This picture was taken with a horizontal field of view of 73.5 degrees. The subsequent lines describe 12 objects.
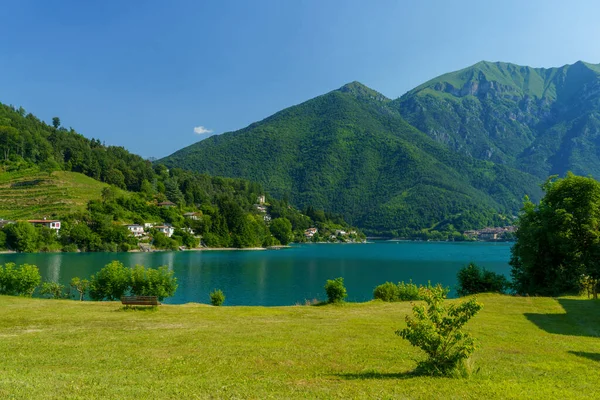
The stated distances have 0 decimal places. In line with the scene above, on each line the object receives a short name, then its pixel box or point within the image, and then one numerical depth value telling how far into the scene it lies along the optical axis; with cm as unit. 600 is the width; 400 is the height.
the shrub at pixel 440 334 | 1131
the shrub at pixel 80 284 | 3726
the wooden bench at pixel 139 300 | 2534
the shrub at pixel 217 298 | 3612
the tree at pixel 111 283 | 3584
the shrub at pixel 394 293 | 3491
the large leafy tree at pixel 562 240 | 3534
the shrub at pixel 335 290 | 3155
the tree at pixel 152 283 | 3406
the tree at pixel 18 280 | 3450
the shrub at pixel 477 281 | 3766
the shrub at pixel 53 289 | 3758
